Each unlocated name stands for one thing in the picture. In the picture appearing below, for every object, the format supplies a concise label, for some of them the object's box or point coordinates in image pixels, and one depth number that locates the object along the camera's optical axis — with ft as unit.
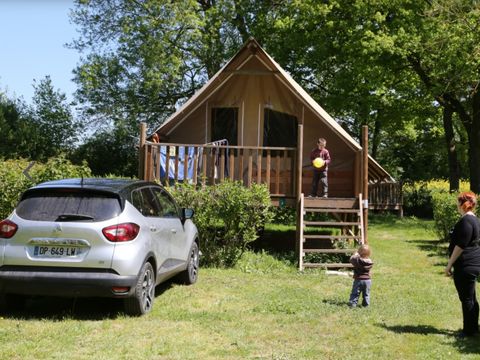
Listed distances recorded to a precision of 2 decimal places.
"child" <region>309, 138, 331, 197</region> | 42.76
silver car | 20.86
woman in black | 20.65
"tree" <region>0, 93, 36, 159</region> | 89.61
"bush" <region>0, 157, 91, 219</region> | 34.83
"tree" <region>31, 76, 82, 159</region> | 97.19
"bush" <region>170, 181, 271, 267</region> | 35.63
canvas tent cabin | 44.70
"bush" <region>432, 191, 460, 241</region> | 46.83
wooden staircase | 37.22
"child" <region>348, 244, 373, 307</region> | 25.50
